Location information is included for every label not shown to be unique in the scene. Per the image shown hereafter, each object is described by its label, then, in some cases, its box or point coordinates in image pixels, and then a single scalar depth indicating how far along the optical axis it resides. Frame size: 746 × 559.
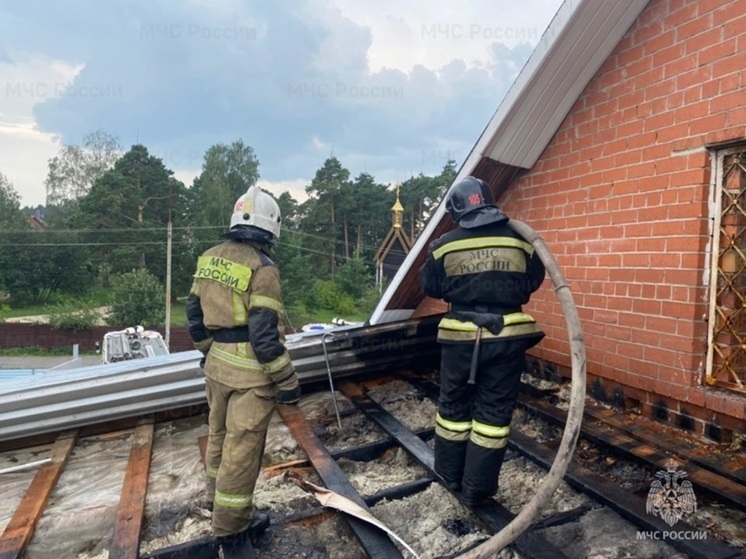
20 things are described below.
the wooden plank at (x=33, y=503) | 2.58
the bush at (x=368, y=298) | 35.84
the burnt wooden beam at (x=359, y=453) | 3.33
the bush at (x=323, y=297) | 37.12
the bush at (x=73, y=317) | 30.45
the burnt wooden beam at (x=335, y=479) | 2.32
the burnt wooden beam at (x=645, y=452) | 2.41
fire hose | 2.12
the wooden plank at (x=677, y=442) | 2.63
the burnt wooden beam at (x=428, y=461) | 2.17
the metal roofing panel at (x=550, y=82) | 3.27
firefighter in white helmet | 2.59
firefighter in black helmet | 2.68
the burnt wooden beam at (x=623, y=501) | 2.03
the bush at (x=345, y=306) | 37.03
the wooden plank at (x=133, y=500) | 2.46
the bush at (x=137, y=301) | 30.84
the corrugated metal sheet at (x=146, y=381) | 3.99
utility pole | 26.52
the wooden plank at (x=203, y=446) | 3.64
